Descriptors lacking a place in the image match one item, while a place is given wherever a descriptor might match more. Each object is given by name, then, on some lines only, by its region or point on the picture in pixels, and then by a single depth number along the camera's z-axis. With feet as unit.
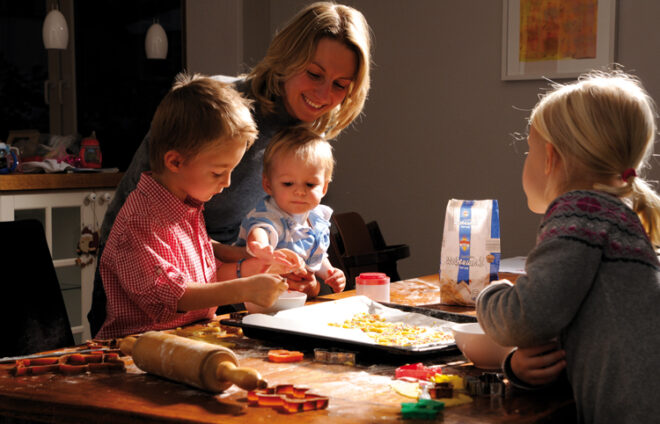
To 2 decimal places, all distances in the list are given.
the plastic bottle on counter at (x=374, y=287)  5.67
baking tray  3.95
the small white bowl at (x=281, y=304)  4.97
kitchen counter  10.55
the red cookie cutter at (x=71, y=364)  3.72
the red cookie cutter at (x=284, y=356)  3.97
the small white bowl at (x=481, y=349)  3.85
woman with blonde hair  6.38
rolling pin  3.28
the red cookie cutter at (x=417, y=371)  3.68
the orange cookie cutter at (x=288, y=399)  3.11
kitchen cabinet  11.12
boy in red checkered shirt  4.81
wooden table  3.06
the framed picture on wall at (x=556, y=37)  11.59
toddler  6.27
